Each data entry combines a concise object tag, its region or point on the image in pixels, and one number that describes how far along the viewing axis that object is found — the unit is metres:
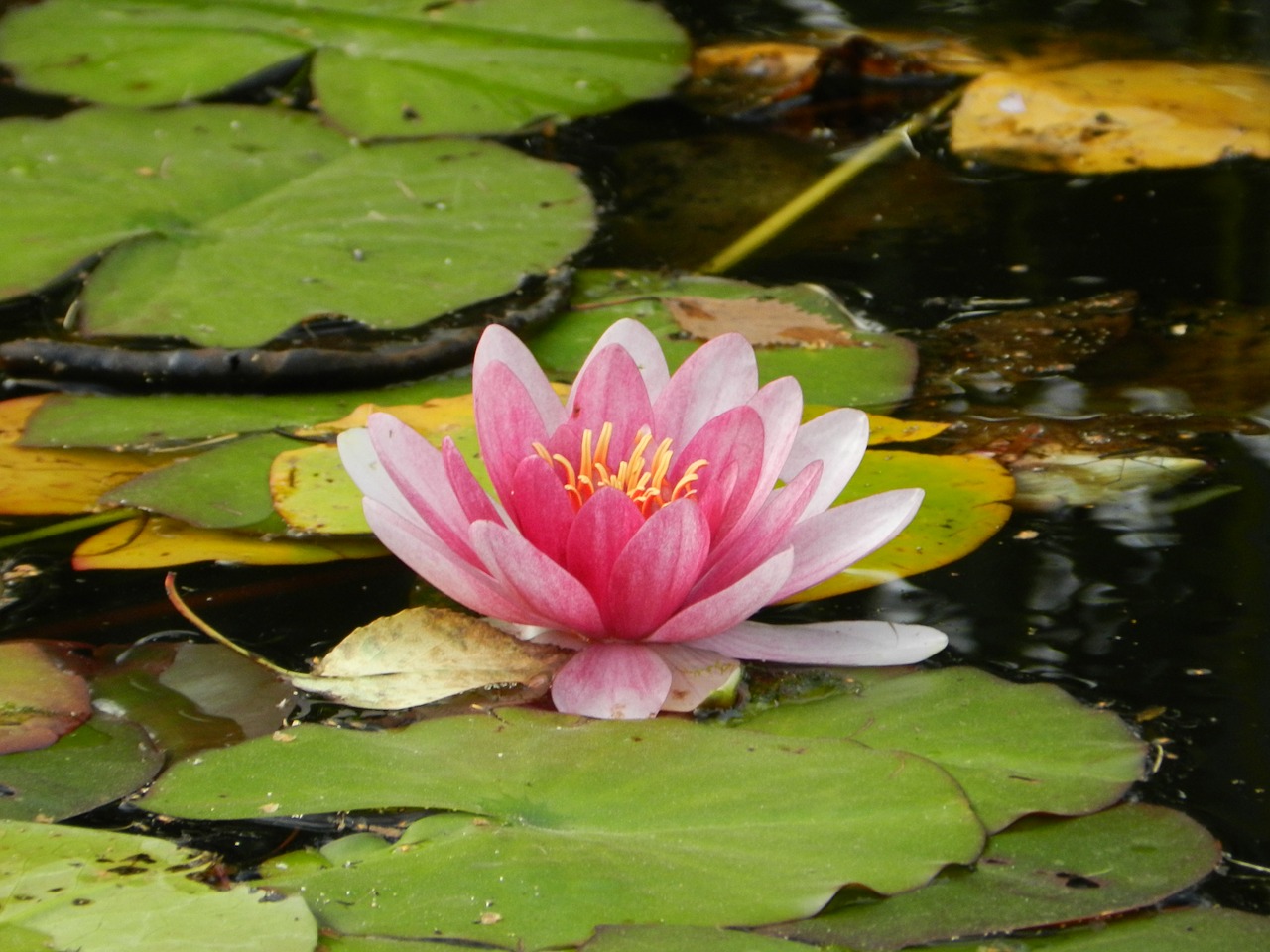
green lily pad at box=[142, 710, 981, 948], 2.70
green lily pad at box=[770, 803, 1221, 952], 2.70
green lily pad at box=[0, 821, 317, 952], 2.68
